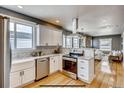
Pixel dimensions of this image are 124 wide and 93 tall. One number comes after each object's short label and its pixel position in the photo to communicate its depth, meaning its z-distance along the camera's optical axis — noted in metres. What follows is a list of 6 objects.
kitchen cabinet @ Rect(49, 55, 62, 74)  3.10
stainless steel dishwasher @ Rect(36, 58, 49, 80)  2.57
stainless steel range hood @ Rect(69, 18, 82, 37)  2.95
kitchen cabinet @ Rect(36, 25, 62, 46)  3.00
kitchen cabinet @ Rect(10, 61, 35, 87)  1.96
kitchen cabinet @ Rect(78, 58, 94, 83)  2.43
